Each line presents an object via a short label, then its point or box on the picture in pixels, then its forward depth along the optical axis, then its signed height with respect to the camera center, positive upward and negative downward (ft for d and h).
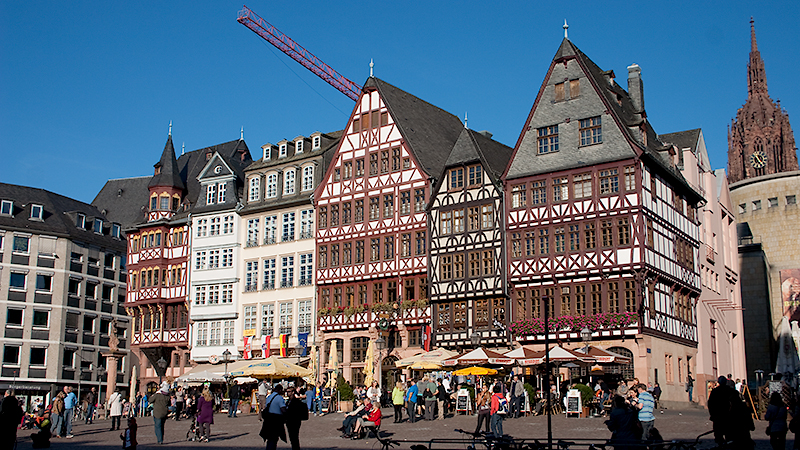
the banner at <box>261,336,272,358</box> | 162.91 +7.13
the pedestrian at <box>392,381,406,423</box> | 98.43 -1.25
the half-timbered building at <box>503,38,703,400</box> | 124.98 +22.93
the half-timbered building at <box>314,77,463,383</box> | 147.95 +26.47
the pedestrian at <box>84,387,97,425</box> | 131.43 -3.47
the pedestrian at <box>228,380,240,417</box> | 124.06 -1.51
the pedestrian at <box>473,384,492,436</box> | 81.26 -1.72
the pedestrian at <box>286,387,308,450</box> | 60.49 -1.98
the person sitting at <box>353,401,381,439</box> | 82.58 -2.97
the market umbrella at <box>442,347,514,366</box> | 110.73 +3.48
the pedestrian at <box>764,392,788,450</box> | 63.46 -2.33
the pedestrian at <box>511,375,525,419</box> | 101.65 -1.03
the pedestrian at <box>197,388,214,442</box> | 82.74 -2.28
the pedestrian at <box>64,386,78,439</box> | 98.37 -2.41
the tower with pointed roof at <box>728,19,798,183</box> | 375.25 +105.27
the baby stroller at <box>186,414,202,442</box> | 85.66 -4.52
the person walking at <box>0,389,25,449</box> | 59.72 -2.28
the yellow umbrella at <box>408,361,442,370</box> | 116.67 +2.62
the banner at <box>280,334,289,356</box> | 160.86 +7.56
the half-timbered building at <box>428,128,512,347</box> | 137.39 +21.04
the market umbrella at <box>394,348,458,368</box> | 118.62 +3.84
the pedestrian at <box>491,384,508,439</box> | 77.97 -2.49
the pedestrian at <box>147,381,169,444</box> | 79.97 -2.21
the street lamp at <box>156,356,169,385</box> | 166.24 +4.13
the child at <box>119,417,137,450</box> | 72.02 -4.04
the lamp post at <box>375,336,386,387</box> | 136.98 +6.50
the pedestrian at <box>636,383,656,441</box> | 65.72 -1.65
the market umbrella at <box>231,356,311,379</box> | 120.73 +2.21
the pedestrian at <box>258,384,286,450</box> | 60.13 -2.31
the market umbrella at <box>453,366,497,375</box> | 111.65 +1.92
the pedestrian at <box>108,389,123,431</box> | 103.50 -2.33
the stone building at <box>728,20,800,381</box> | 247.50 +36.84
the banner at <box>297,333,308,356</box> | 157.78 +7.98
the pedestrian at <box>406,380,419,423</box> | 99.35 -1.69
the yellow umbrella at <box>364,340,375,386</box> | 133.49 +2.68
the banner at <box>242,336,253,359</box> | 164.45 +6.27
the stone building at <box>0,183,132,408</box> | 200.75 +21.65
